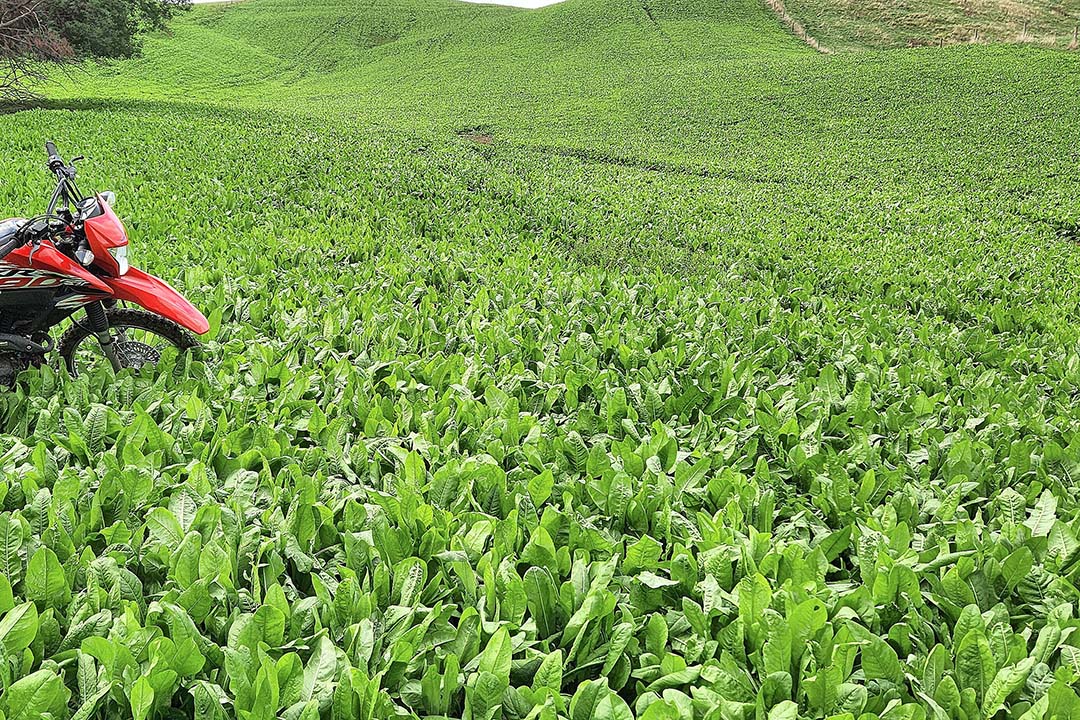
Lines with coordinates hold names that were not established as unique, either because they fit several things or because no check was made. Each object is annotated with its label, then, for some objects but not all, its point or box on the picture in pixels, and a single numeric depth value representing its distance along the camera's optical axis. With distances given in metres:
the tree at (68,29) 21.61
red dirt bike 4.31
